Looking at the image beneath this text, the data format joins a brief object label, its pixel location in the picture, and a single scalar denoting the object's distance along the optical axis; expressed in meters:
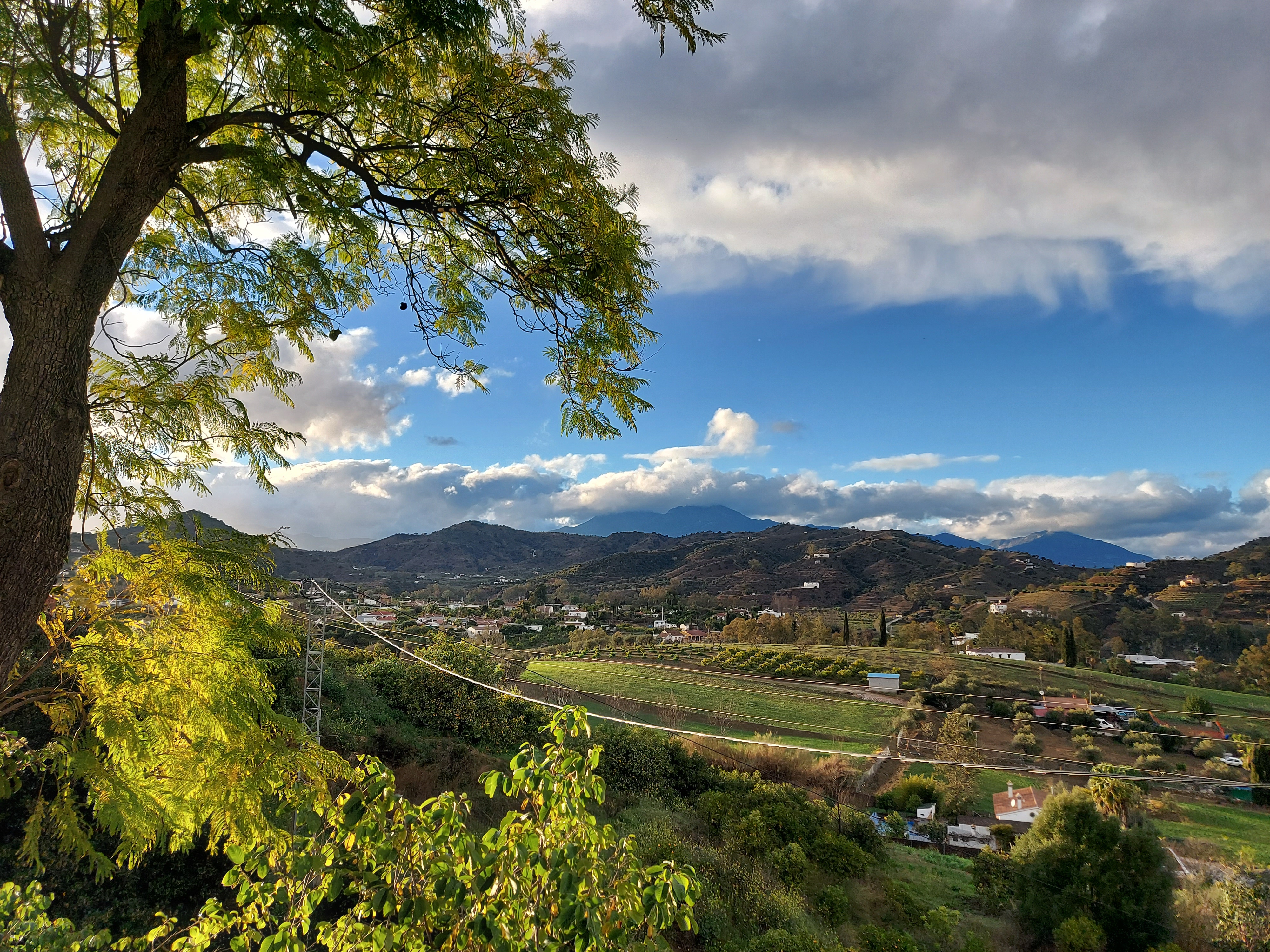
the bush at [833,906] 13.12
